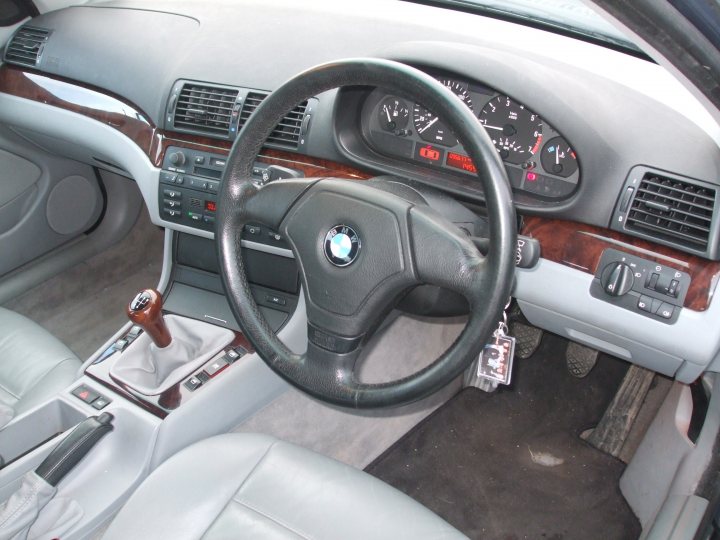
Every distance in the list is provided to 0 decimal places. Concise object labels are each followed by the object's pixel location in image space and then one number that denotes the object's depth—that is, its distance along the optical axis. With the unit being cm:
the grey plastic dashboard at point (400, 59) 136
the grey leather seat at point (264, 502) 129
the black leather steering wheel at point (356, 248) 106
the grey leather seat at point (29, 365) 179
